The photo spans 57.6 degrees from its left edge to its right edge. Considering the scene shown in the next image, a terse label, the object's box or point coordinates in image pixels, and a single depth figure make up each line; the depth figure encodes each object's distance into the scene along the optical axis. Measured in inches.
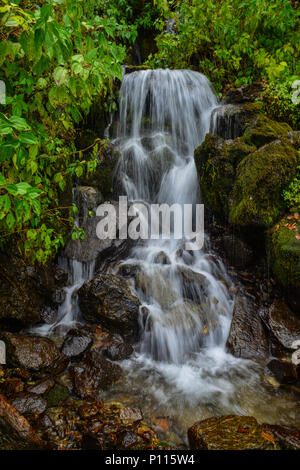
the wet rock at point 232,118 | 251.6
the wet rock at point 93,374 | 136.1
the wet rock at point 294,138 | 204.5
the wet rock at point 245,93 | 280.4
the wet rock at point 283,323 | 160.6
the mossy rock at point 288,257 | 163.6
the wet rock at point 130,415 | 118.6
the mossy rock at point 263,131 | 219.2
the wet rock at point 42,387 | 126.5
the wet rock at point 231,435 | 93.3
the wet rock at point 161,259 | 222.4
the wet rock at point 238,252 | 207.5
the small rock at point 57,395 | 125.7
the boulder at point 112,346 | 160.7
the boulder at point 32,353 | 139.1
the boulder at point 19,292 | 163.9
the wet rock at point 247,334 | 163.8
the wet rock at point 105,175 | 253.0
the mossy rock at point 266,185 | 190.7
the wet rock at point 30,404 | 116.5
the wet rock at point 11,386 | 123.6
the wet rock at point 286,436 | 98.5
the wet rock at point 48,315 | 185.2
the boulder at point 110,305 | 174.1
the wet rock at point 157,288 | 194.4
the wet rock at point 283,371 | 143.3
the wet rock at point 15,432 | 86.7
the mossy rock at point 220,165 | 223.1
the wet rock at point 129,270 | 213.6
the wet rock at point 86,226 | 214.1
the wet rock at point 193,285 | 199.5
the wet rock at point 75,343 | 154.9
